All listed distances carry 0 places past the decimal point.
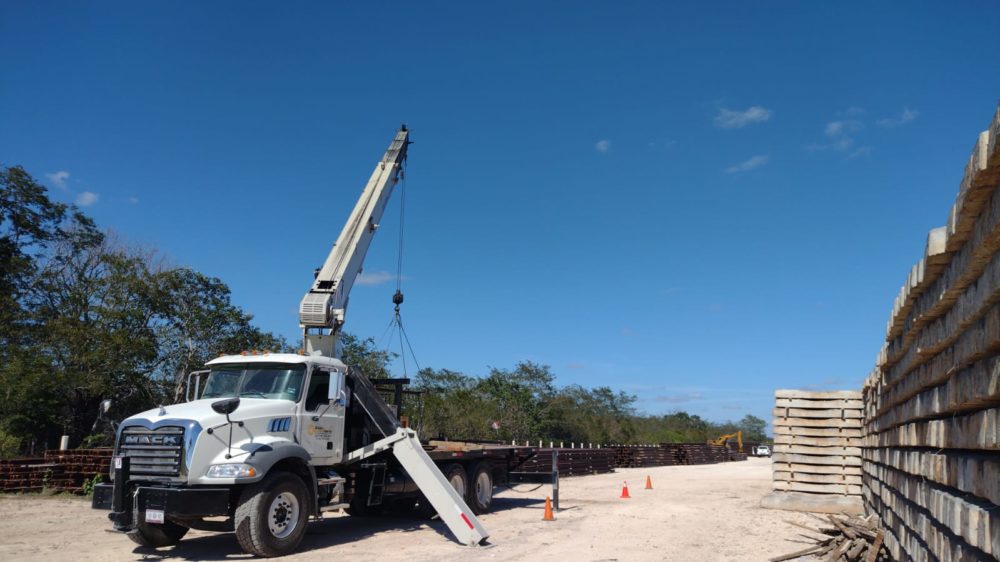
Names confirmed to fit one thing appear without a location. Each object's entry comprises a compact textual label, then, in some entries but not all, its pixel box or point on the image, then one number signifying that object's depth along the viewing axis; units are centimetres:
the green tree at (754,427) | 15788
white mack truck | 962
